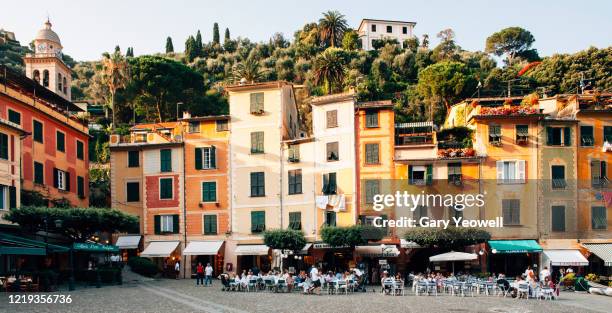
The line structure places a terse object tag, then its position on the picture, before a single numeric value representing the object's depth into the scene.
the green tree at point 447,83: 86.62
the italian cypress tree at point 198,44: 142.38
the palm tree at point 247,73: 74.44
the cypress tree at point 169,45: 162.00
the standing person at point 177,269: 51.06
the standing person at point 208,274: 42.55
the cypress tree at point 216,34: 156.74
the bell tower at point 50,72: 74.50
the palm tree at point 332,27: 128.88
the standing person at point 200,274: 43.62
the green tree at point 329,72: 69.06
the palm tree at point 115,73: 75.99
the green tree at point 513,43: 139.62
